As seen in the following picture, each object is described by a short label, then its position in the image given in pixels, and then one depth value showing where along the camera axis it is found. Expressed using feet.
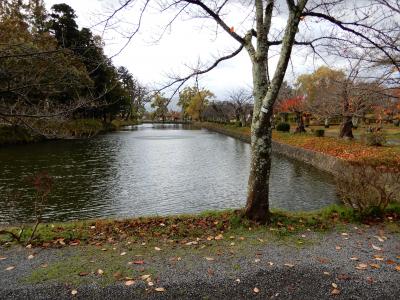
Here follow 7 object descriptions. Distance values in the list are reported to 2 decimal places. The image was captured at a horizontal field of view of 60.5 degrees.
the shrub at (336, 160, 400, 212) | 24.03
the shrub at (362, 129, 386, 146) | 69.82
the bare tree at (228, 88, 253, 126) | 178.93
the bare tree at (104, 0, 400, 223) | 21.27
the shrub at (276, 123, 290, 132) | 120.60
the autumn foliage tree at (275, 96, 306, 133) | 110.07
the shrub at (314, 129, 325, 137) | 93.55
